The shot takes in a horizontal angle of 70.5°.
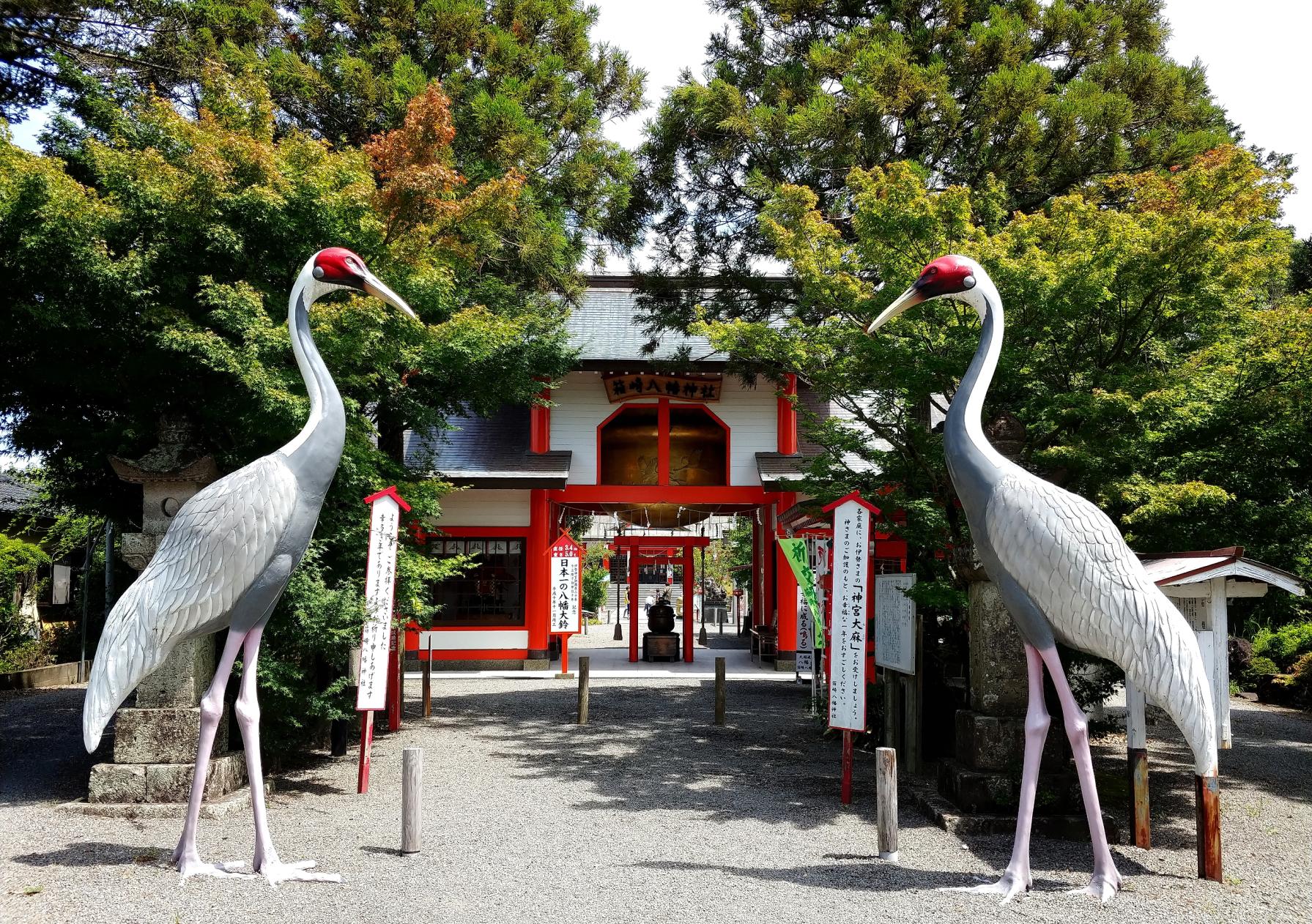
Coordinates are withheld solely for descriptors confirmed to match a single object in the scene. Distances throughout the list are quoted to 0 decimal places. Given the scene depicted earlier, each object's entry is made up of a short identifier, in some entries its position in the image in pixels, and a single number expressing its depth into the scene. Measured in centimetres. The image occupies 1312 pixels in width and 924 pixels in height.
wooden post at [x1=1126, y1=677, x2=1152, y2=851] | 652
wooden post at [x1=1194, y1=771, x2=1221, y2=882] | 595
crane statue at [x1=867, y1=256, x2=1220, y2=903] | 559
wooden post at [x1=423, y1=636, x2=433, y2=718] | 1301
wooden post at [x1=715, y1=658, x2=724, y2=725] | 1238
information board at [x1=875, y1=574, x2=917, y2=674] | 859
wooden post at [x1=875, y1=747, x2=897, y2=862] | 624
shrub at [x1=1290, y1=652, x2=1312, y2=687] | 1470
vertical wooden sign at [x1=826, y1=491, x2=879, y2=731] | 793
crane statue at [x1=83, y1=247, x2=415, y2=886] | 589
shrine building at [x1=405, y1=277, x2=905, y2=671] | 1883
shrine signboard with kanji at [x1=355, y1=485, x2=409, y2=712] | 819
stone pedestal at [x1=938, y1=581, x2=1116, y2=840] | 716
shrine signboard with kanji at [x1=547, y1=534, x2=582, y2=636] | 1619
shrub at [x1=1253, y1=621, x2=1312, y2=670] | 1509
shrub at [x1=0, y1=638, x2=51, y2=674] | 1550
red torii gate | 2077
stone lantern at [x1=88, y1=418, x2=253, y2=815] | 754
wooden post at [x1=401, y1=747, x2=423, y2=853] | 640
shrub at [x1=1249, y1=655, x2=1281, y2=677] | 1574
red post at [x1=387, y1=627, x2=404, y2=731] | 1184
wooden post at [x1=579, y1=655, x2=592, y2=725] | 1262
